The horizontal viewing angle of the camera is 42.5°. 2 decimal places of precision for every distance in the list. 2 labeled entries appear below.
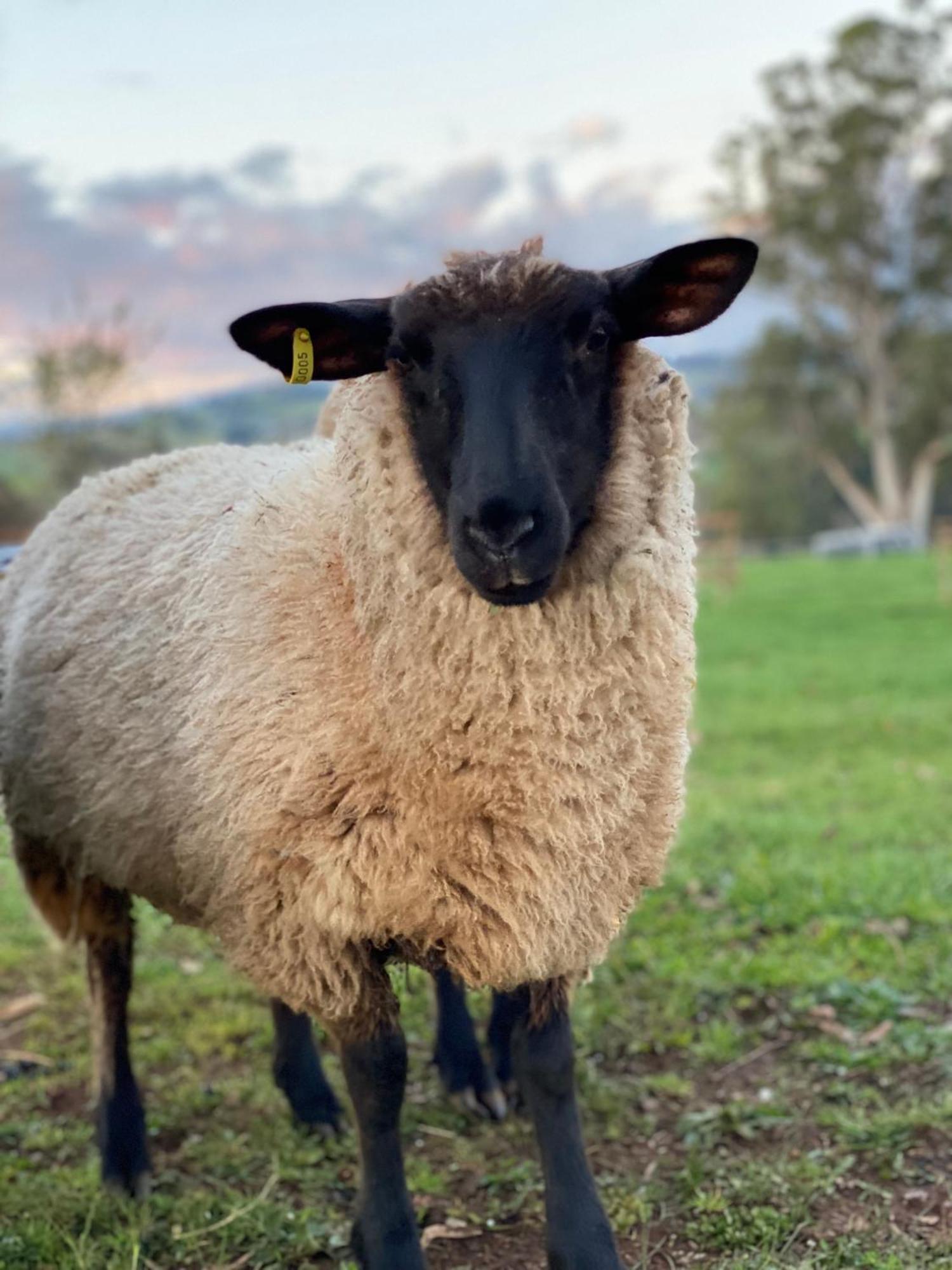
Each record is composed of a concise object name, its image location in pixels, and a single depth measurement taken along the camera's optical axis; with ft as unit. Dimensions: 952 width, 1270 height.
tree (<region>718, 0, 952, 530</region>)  114.62
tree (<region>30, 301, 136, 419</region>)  83.35
